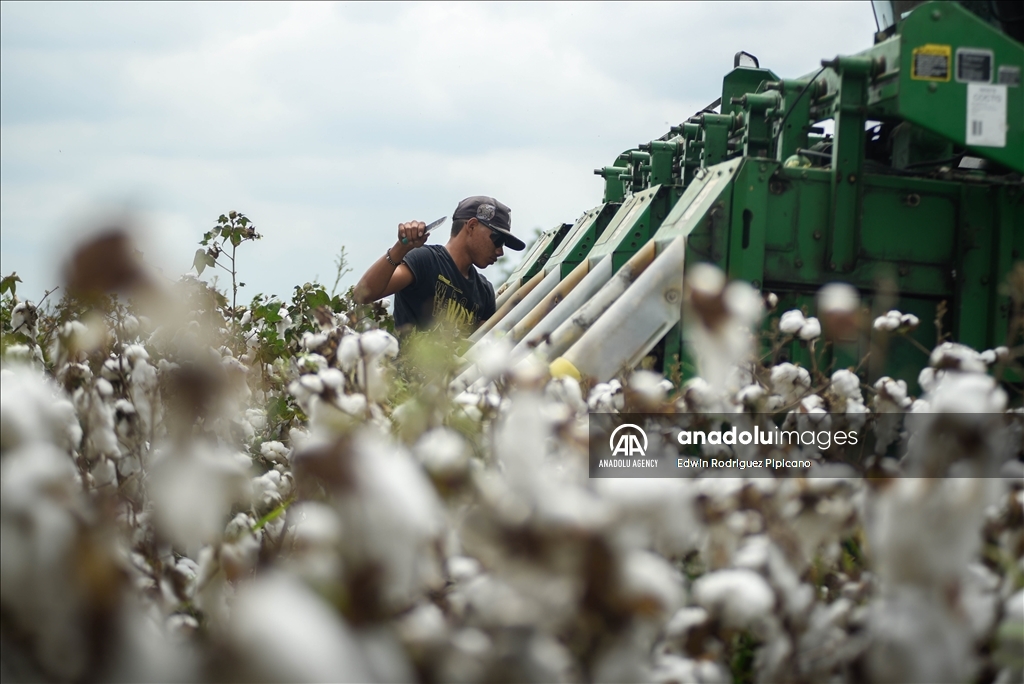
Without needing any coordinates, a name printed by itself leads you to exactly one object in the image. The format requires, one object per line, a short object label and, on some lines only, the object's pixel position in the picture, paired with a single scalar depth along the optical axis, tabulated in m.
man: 6.32
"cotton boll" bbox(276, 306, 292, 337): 5.59
